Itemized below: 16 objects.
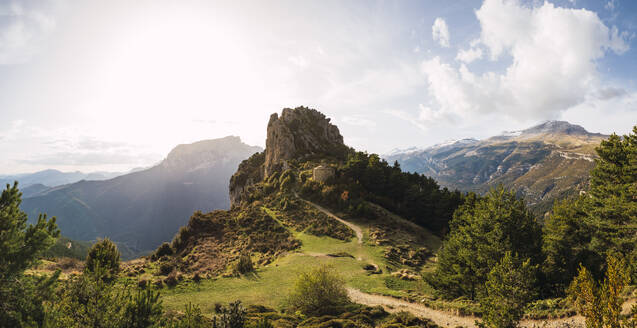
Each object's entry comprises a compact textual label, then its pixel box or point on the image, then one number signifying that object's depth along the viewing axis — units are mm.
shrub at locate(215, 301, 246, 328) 14367
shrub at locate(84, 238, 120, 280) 28456
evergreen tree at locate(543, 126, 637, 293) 26484
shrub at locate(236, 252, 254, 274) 35438
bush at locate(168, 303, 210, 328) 11672
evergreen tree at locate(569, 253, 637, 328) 8992
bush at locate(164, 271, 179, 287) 29041
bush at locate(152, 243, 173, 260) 42875
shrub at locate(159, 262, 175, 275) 33531
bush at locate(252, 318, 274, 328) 11328
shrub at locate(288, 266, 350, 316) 22969
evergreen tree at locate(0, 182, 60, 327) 10906
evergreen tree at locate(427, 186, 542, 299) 21844
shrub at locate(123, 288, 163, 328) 11540
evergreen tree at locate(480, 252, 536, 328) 13047
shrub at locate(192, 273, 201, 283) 30862
